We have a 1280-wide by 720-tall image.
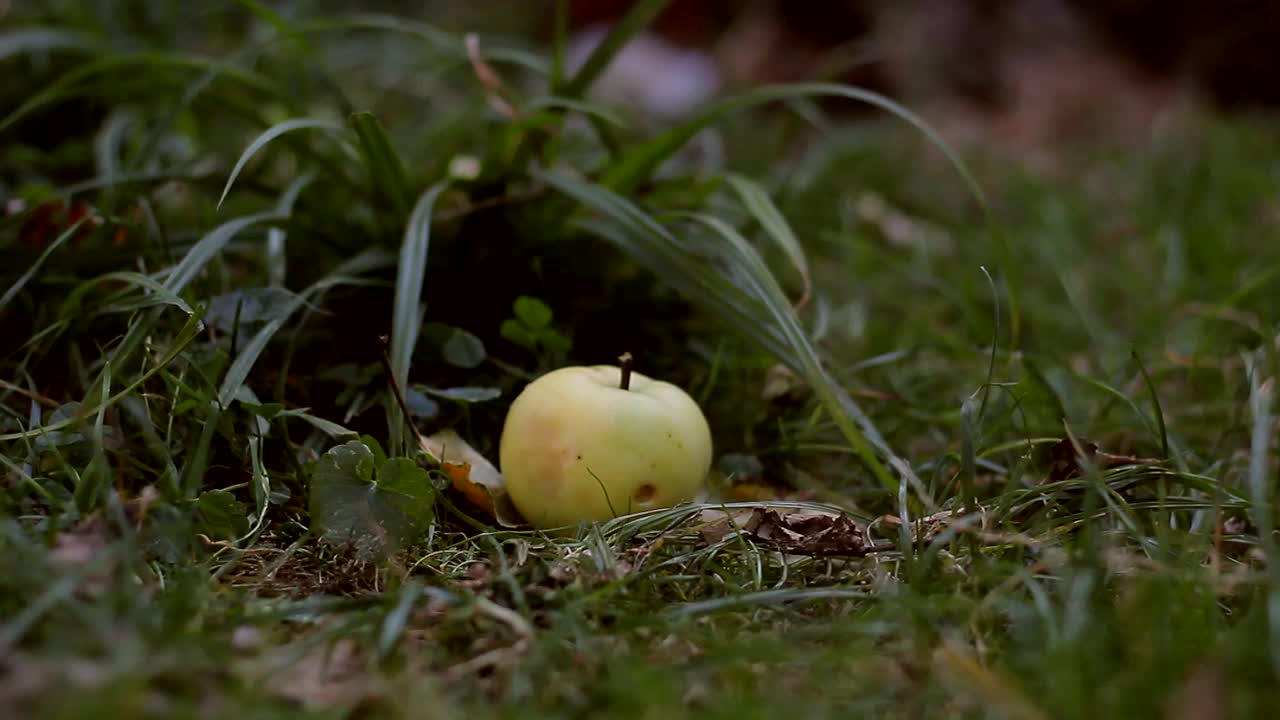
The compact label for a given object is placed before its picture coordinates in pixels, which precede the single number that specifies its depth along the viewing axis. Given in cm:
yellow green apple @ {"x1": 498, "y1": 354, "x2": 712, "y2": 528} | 100
